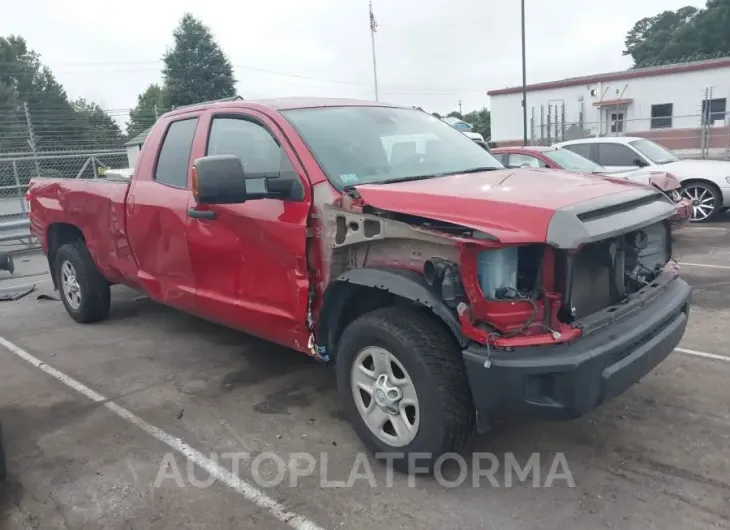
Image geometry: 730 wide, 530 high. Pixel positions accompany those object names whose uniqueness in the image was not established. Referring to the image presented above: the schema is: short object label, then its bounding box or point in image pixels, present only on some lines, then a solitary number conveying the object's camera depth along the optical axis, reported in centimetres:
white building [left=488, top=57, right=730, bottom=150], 2797
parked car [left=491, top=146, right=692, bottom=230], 945
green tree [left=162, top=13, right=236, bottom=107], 3959
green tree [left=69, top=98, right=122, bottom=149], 2078
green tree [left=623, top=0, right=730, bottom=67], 5125
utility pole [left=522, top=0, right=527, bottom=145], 2339
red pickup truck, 273
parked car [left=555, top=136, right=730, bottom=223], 1057
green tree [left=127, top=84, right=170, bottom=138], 2378
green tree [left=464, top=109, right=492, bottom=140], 4753
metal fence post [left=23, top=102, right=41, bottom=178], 1370
